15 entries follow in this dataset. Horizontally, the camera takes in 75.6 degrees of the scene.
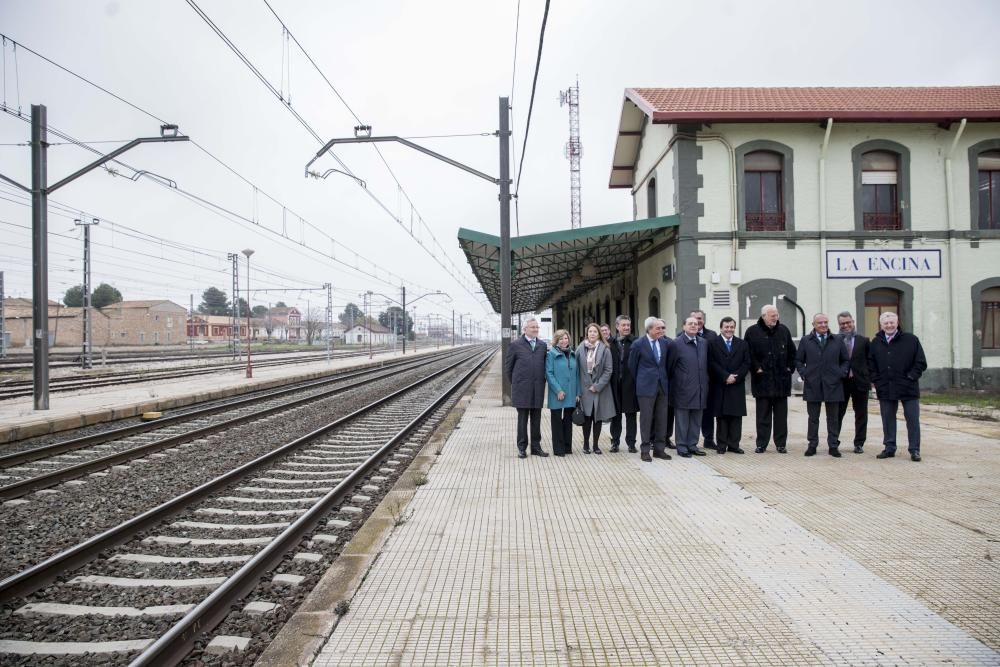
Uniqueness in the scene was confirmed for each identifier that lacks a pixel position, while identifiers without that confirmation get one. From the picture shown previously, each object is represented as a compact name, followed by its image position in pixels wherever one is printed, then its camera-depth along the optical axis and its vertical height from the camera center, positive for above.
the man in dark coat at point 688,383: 7.83 -0.48
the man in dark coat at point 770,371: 7.97 -0.35
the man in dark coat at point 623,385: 8.19 -0.53
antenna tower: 73.75 +22.58
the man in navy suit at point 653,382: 7.78 -0.47
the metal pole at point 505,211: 13.34 +2.77
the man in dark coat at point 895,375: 7.43 -0.39
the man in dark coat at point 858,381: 7.93 -0.48
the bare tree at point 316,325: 97.41 +3.43
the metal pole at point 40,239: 12.66 +2.14
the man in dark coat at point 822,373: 7.87 -0.38
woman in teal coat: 7.97 -0.50
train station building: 15.26 +2.99
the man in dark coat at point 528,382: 7.91 -0.47
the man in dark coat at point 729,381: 7.95 -0.47
